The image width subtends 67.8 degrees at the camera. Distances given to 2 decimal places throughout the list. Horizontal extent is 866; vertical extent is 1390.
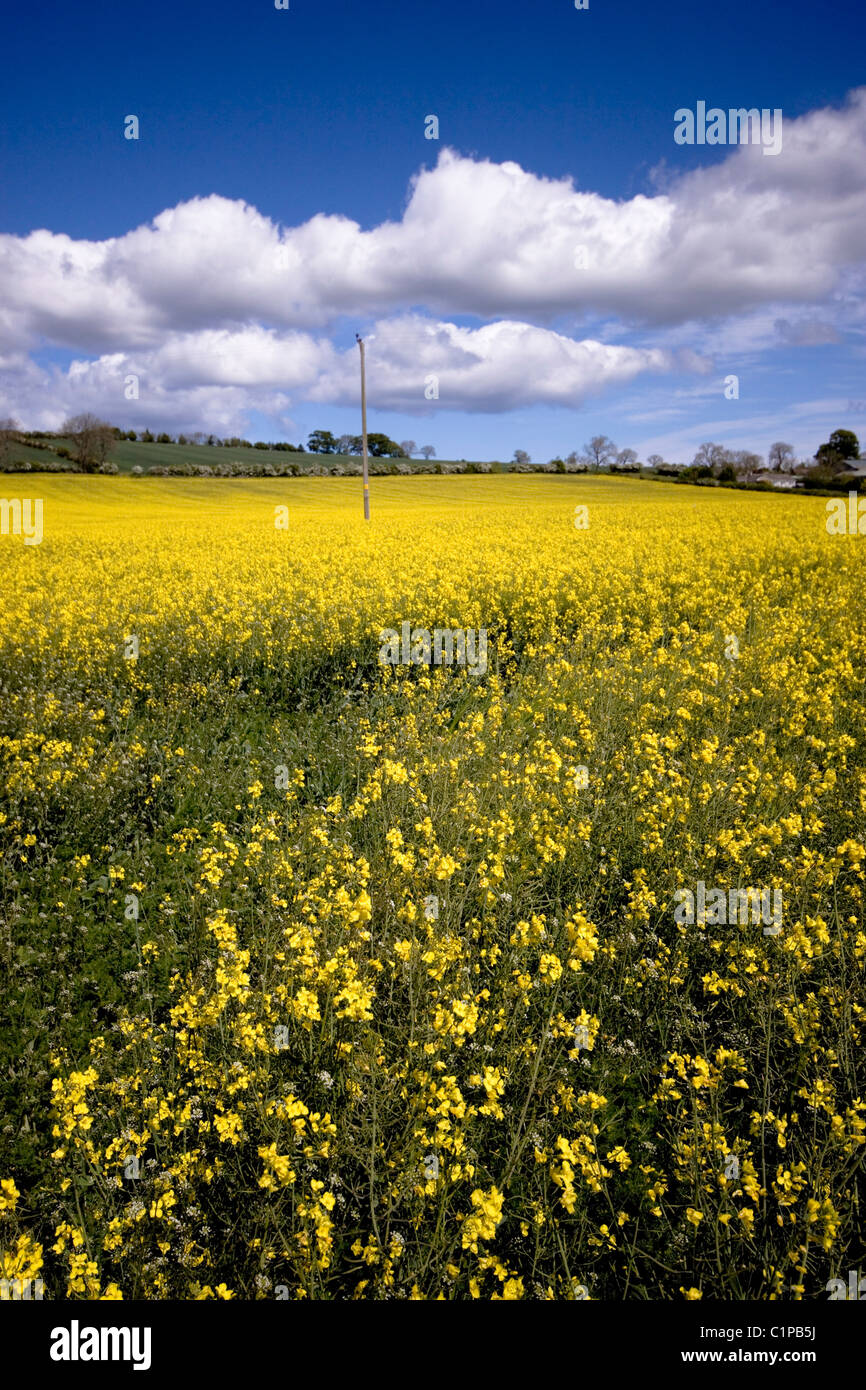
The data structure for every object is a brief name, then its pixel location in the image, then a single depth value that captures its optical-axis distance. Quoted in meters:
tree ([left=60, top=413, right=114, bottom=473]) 47.34
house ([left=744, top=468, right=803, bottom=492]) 49.79
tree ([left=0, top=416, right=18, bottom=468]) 43.75
